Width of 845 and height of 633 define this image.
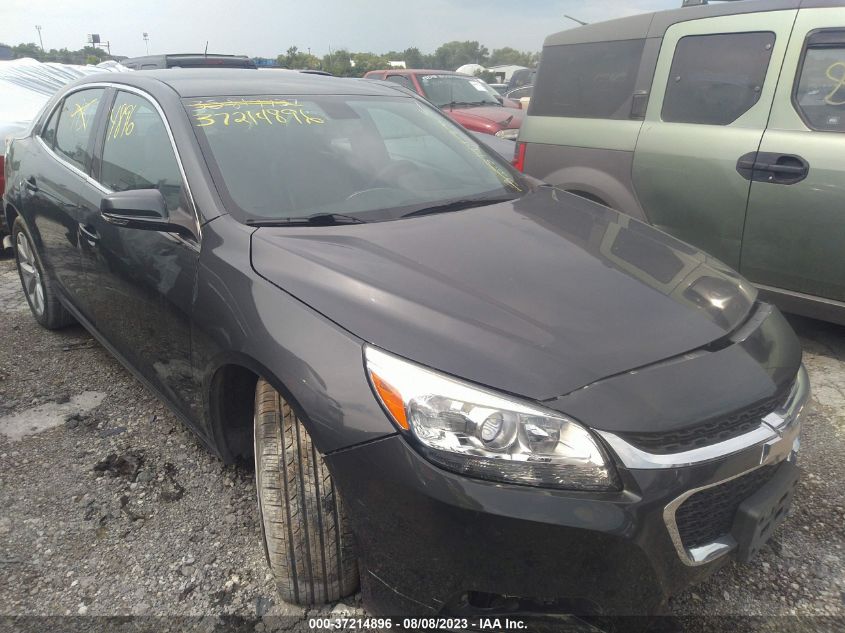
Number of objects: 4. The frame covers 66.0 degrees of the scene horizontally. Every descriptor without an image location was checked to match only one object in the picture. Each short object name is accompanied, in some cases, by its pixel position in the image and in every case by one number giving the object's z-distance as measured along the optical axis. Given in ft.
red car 28.68
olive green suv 10.77
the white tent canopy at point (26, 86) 19.17
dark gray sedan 4.87
